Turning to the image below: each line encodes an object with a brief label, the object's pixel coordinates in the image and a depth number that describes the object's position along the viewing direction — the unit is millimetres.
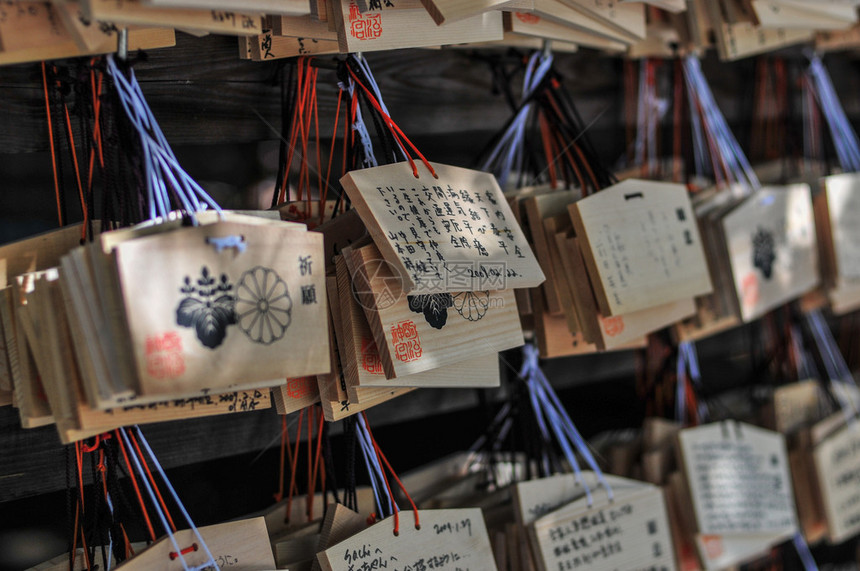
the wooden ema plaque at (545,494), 1225
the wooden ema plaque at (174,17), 751
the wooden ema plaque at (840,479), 1708
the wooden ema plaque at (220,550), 927
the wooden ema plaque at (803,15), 1402
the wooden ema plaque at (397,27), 963
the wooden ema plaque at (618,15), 1184
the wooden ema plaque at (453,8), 925
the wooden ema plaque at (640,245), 1145
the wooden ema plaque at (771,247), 1425
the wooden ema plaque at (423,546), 1005
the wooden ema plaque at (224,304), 762
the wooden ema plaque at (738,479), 1479
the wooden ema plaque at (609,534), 1215
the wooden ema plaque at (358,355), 968
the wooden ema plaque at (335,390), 1001
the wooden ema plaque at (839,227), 1634
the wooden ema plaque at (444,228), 905
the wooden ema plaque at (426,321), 929
